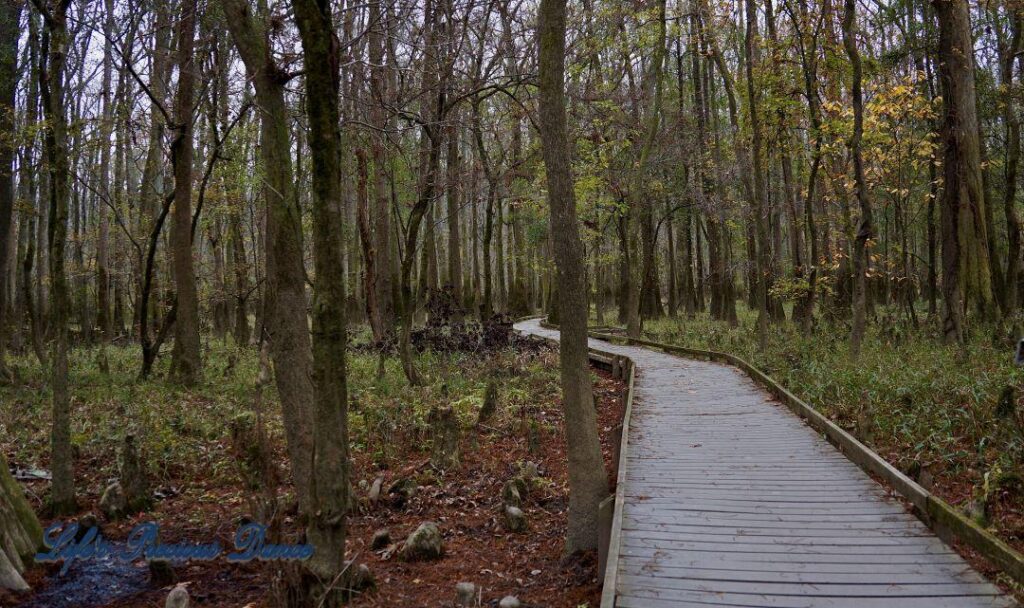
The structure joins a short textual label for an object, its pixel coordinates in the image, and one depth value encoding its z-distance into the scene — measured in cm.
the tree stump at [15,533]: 484
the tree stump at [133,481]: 668
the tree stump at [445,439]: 848
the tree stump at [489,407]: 1052
